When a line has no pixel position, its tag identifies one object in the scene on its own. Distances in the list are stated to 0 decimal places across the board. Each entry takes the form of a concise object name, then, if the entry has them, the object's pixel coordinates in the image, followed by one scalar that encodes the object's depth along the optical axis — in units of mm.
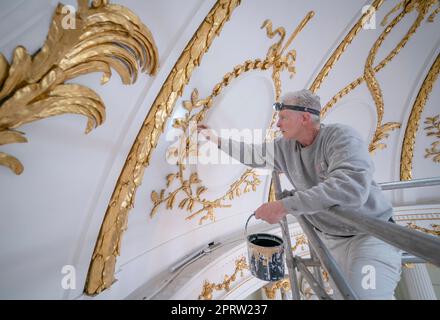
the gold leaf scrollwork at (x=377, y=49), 1781
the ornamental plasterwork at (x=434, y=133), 2936
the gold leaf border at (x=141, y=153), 862
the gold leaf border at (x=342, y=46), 1585
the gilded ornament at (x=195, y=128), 1114
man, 673
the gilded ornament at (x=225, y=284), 1293
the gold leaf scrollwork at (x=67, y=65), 493
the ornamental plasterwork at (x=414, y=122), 2543
